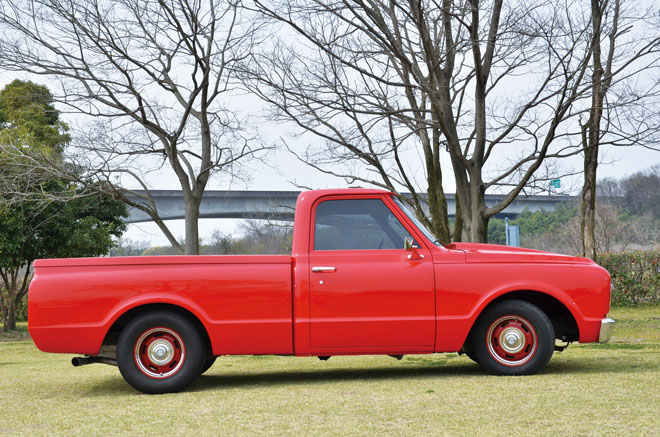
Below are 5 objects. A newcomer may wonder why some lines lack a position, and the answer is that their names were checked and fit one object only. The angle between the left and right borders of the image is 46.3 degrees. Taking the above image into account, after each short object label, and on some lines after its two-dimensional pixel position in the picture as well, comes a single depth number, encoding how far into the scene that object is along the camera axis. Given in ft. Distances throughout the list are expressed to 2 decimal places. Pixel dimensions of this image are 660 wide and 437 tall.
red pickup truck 23.70
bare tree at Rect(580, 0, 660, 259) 47.37
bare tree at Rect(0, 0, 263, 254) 61.26
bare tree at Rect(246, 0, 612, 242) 46.37
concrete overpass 131.03
